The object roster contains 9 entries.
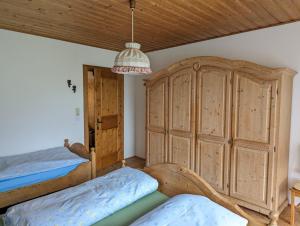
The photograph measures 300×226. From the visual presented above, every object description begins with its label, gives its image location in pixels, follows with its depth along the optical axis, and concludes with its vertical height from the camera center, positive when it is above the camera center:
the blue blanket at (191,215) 1.29 -0.75
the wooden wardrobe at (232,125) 2.47 -0.33
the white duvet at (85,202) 1.38 -0.77
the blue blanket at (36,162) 2.41 -0.80
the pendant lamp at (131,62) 1.75 +0.32
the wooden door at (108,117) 4.09 -0.35
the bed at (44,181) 2.30 -0.98
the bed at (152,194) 1.47 -0.78
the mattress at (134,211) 1.49 -0.87
